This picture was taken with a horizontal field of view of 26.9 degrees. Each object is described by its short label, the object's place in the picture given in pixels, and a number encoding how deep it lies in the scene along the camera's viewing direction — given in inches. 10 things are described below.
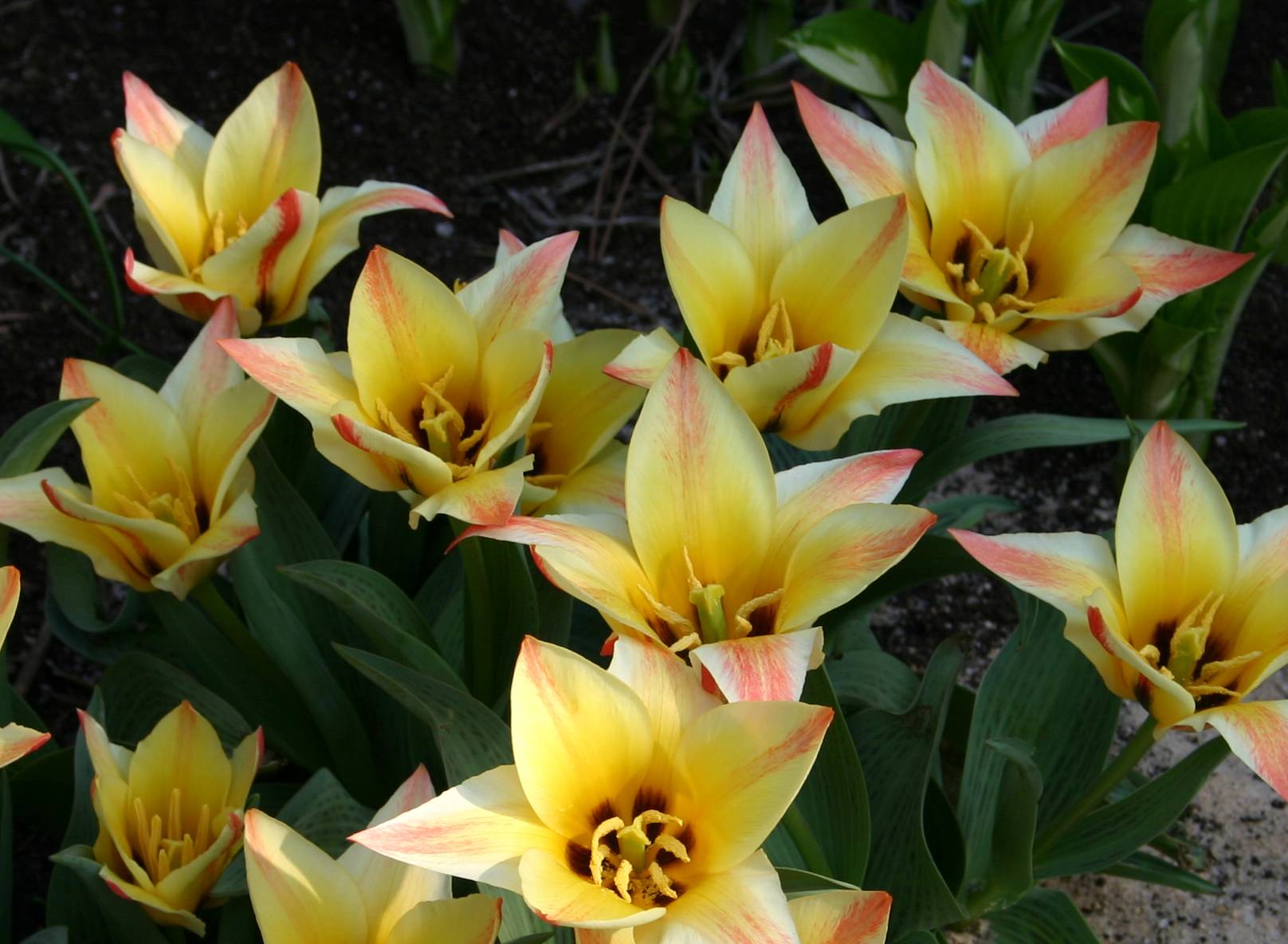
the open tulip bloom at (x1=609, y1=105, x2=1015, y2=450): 26.2
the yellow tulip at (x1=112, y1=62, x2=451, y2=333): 28.7
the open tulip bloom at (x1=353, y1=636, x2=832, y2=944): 22.9
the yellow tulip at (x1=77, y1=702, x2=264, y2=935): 26.6
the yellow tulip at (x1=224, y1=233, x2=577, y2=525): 25.4
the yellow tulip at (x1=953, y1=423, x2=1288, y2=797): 25.1
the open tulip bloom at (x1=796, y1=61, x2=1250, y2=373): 27.7
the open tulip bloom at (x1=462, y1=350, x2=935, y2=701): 24.3
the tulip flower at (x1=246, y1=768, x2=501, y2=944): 23.9
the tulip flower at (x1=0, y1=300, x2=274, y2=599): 27.1
